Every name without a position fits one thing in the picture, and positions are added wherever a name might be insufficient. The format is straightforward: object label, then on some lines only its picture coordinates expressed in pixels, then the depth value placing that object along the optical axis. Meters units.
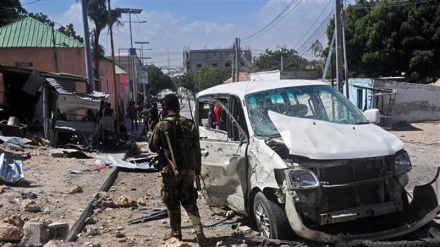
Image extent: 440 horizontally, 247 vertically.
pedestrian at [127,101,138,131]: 25.68
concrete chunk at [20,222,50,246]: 5.45
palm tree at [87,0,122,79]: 28.81
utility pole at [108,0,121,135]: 19.72
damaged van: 4.62
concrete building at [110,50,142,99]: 57.43
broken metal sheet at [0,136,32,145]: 14.11
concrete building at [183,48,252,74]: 141.01
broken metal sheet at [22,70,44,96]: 17.06
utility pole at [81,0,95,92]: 18.91
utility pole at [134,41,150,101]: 58.70
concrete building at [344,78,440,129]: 23.58
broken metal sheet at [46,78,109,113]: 15.99
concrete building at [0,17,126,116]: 27.86
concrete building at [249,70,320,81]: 41.06
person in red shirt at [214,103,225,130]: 6.65
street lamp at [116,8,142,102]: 30.40
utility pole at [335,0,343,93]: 19.33
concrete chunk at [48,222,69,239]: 5.83
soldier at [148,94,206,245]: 5.33
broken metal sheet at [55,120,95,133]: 15.98
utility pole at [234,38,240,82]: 42.75
